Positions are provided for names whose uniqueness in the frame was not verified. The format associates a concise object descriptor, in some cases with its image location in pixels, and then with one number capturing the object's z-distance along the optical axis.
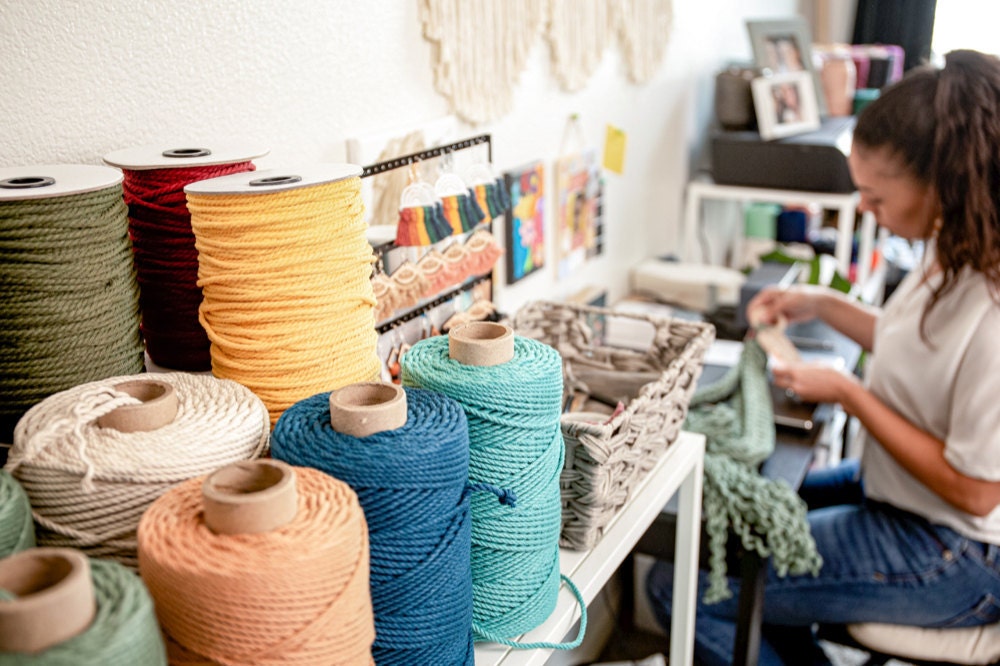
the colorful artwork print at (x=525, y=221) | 1.51
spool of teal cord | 0.71
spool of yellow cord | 0.69
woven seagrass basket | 0.89
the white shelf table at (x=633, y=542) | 0.80
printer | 2.24
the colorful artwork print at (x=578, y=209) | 1.69
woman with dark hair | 1.28
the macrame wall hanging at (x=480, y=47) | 1.24
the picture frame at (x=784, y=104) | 2.28
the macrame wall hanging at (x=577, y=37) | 1.54
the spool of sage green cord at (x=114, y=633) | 0.42
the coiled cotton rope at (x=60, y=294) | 0.63
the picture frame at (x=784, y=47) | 2.39
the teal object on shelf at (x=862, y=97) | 2.70
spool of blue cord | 0.59
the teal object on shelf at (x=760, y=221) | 2.71
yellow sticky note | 1.86
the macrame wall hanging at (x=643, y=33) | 1.82
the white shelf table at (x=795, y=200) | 2.26
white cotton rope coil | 0.57
